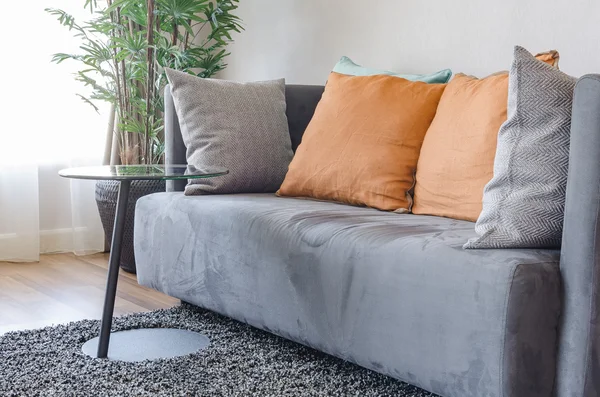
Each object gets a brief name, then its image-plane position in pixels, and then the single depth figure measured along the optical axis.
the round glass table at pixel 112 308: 2.14
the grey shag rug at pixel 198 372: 1.98
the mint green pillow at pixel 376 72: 2.72
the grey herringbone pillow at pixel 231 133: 2.75
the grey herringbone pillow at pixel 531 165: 1.68
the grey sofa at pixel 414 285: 1.55
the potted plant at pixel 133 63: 3.53
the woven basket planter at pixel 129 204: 3.44
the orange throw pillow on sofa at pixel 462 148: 2.16
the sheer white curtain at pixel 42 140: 3.78
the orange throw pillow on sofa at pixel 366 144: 2.46
